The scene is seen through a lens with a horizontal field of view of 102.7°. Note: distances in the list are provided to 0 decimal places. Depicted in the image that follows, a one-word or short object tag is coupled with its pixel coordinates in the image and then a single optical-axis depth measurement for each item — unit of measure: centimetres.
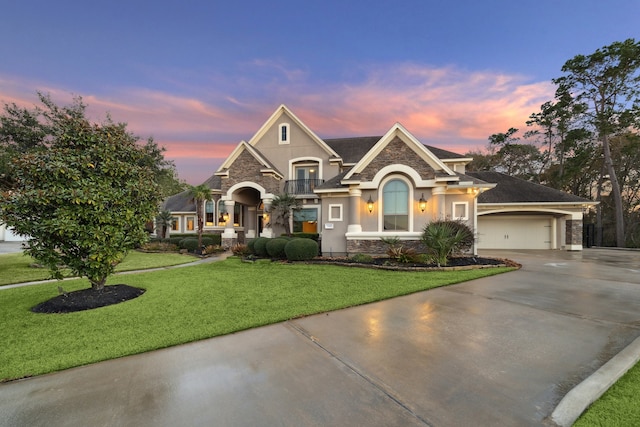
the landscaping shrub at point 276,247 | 1255
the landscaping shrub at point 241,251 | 1408
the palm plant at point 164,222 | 2221
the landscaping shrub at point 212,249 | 1565
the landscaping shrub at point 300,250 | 1191
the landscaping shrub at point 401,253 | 1037
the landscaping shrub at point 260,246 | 1319
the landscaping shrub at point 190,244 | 1702
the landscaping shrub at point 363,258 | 1098
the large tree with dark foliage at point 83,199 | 536
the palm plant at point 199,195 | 1650
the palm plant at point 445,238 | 986
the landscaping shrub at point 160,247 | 1780
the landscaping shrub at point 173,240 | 1899
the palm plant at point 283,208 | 1635
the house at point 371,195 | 1236
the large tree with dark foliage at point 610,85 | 1892
